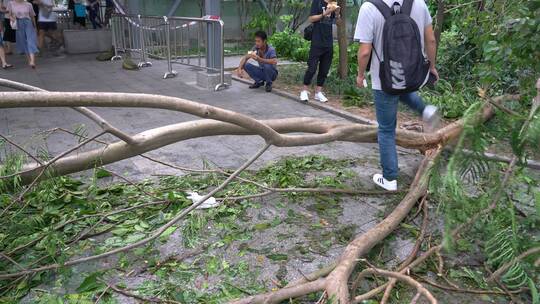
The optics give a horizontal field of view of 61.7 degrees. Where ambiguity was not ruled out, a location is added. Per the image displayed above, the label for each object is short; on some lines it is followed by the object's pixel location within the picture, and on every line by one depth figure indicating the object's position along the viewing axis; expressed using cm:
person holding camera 690
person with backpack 351
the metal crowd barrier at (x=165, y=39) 876
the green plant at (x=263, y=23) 1332
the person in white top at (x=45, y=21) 1143
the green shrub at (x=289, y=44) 1165
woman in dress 924
